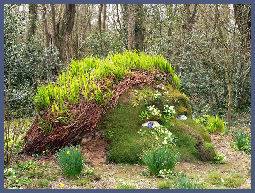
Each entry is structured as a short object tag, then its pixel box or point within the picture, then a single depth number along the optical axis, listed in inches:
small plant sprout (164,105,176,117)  397.1
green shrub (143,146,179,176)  321.1
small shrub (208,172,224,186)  318.3
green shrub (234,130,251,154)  438.3
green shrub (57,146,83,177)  315.0
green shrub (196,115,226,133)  516.2
